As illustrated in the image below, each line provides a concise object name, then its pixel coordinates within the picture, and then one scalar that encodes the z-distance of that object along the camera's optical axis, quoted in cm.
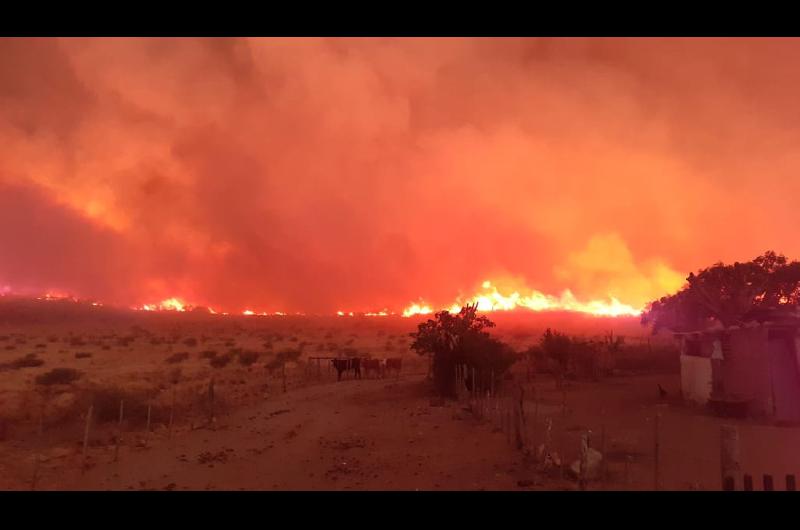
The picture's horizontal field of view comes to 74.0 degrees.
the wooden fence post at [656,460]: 920
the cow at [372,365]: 3230
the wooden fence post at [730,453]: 697
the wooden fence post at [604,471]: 1112
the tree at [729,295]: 2469
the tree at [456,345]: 2503
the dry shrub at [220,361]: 3373
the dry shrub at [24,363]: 3028
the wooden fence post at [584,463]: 952
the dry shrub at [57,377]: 2466
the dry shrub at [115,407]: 1762
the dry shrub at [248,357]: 3525
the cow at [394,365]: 3224
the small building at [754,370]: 1852
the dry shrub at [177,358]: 3520
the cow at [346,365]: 3105
